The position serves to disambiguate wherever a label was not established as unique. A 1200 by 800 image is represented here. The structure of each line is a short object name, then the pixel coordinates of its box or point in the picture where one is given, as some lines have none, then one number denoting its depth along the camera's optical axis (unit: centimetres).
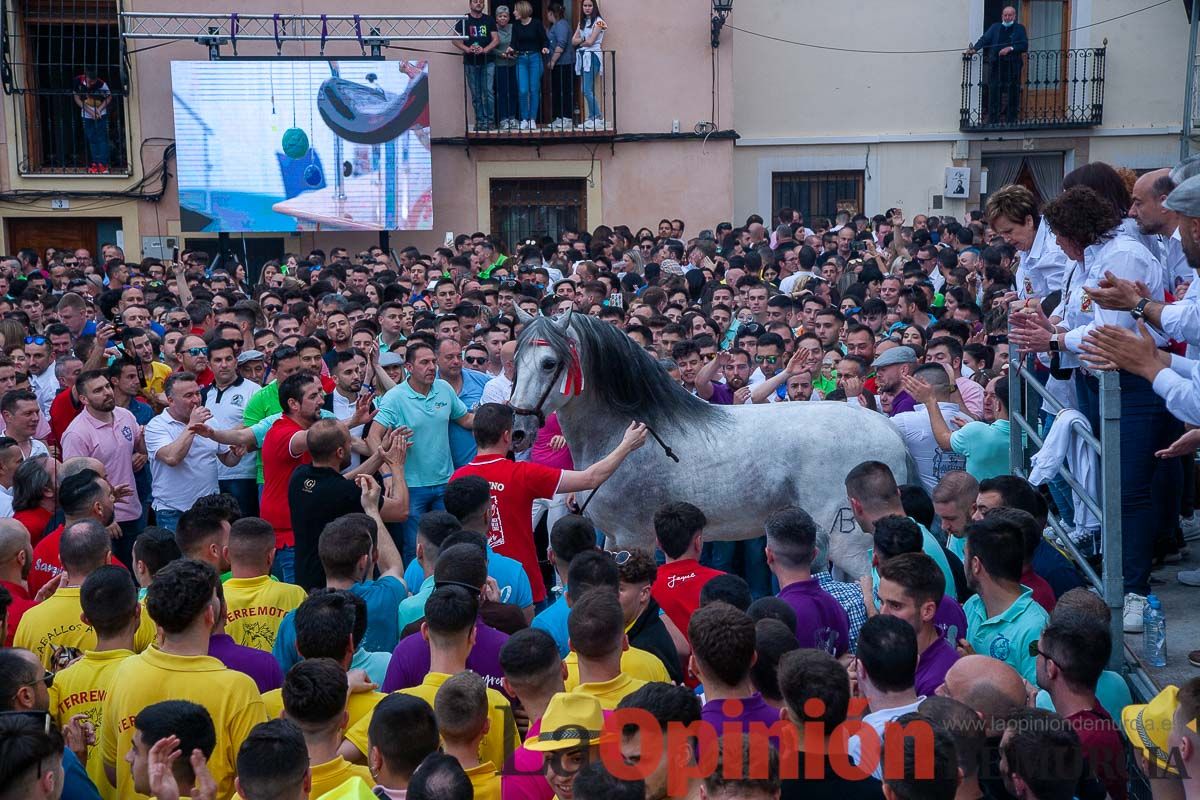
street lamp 2014
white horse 695
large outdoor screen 1923
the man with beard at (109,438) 791
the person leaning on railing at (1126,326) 554
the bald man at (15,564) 532
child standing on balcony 1988
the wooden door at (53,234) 2041
